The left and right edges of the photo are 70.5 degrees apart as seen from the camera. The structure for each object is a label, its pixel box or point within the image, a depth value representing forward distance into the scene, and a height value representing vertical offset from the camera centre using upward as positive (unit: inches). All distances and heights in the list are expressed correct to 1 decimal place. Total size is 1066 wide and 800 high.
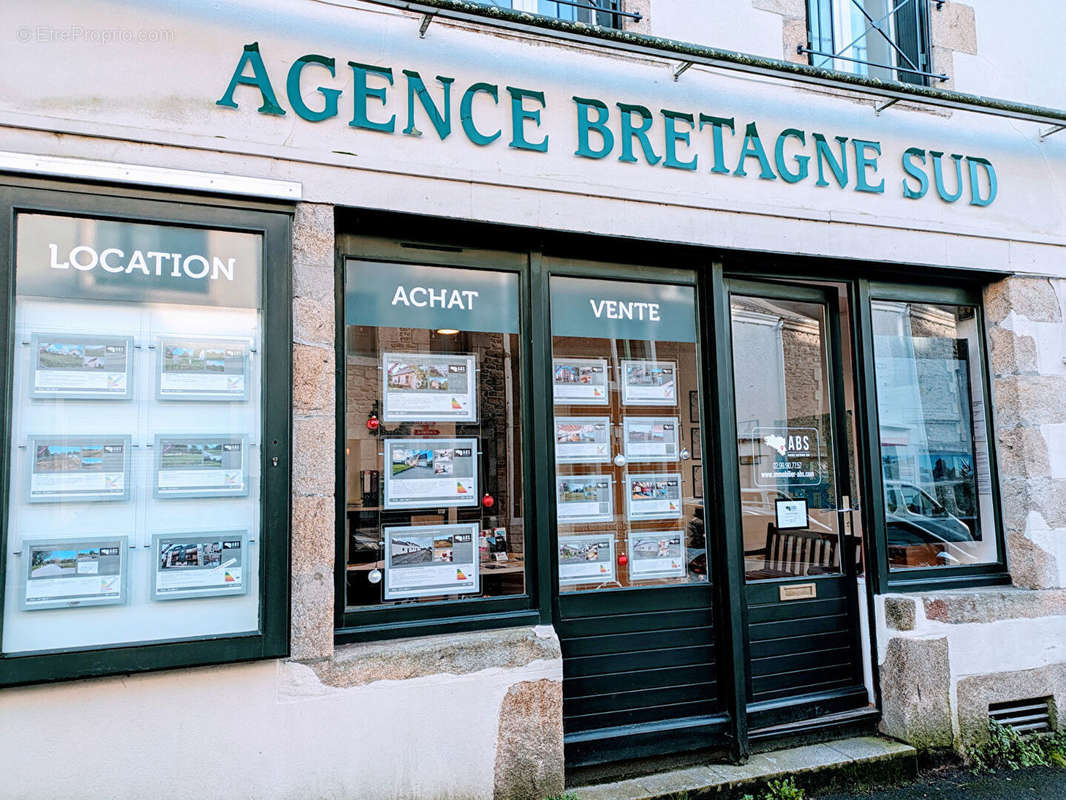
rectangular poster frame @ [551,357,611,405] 159.7 +18.0
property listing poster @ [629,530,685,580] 162.7 -18.9
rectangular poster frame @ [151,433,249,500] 123.7 +1.4
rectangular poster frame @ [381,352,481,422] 145.2 +14.5
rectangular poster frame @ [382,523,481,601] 142.4 -18.1
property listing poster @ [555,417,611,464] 159.8 +6.4
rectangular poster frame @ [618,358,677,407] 166.6 +17.2
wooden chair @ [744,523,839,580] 173.3 -20.9
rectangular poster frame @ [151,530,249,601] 122.3 -14.0
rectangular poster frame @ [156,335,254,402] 125.5 +17.5
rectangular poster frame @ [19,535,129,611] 115.3 -12.6
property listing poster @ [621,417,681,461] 166.2 +6.6
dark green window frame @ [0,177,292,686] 114.6 +14.9
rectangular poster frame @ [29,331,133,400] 118.5 +18.3
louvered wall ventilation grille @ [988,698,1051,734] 174.4 -59.6
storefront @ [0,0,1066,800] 120.5 +12.9
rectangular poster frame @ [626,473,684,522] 164.9 -7.6
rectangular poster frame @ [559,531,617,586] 157.1 -17.2
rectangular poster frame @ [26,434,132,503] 117.3 +2.7
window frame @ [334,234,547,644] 137.7 -10.3
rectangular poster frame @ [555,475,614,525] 158.2 -8.9
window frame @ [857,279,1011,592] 177.6 +1.8
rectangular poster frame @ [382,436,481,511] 144.0 -0.7
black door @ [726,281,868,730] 168.9 -9.0
